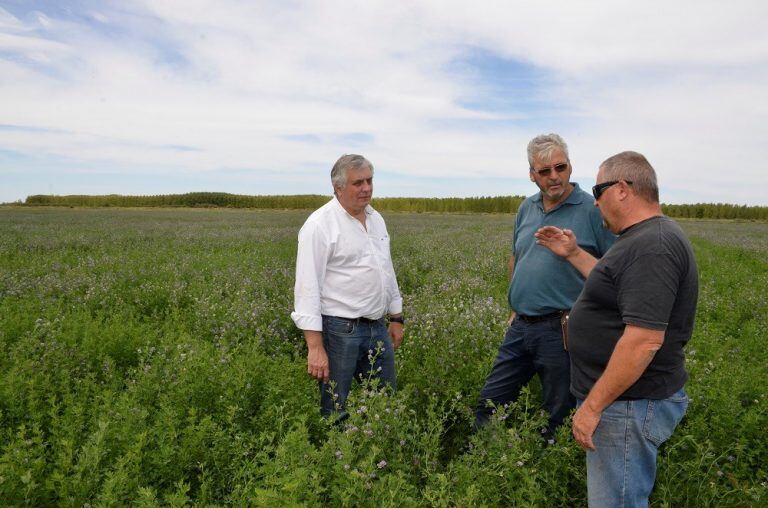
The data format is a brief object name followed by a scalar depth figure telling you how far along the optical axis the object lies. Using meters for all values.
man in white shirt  3.59
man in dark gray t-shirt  2.16
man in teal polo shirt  3.54
